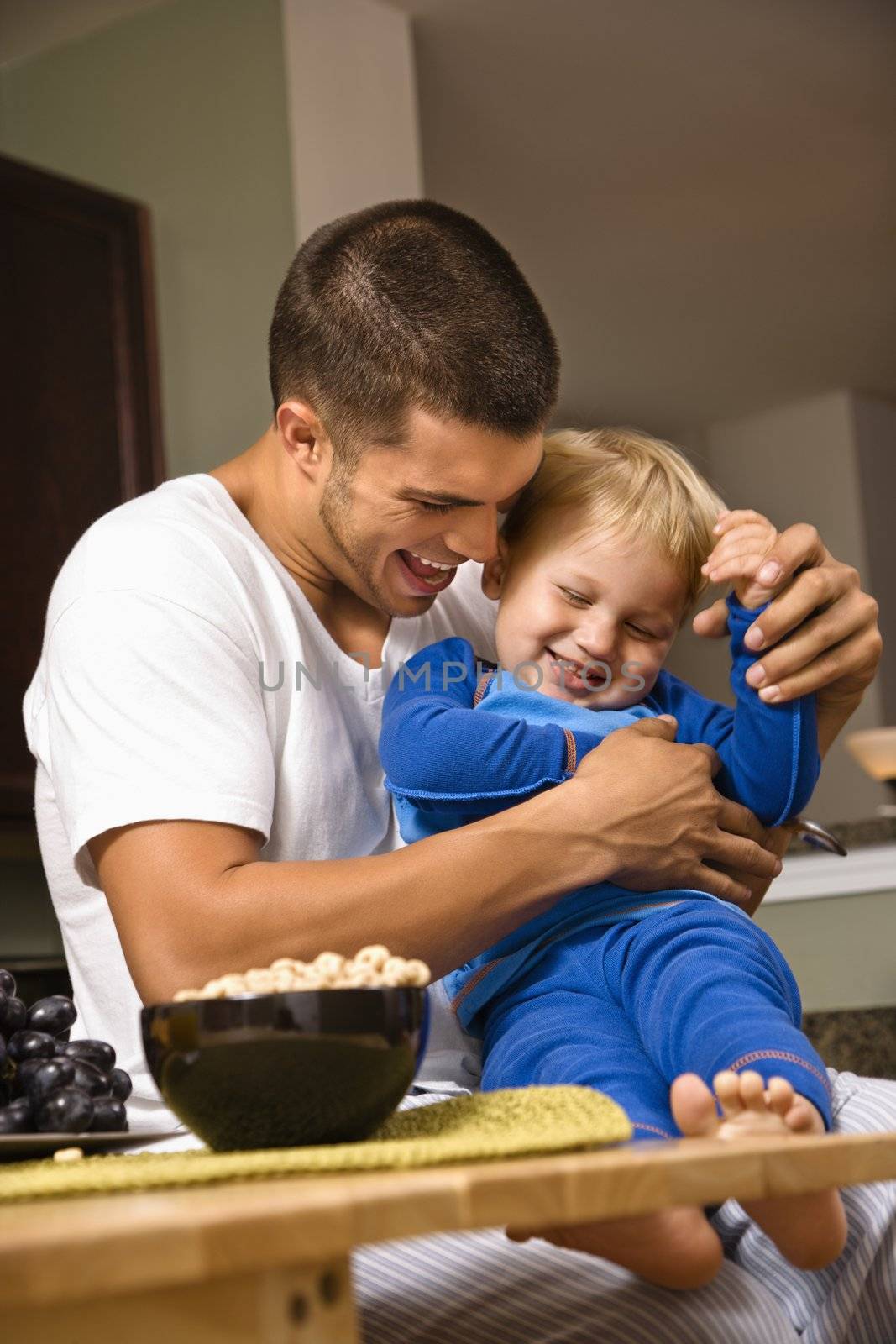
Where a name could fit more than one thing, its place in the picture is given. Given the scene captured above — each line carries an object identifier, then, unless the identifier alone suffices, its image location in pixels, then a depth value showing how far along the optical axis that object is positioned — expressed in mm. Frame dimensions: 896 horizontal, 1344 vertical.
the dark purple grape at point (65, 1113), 936
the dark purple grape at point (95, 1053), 1029
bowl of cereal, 685
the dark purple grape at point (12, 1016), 1036
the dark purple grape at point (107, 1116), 967
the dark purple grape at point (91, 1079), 979
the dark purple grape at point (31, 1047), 1003
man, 1217
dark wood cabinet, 3092
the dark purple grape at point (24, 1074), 978
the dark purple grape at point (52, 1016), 1065
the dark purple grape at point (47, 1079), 961
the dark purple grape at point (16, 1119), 935
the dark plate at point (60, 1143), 829
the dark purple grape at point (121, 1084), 1039
